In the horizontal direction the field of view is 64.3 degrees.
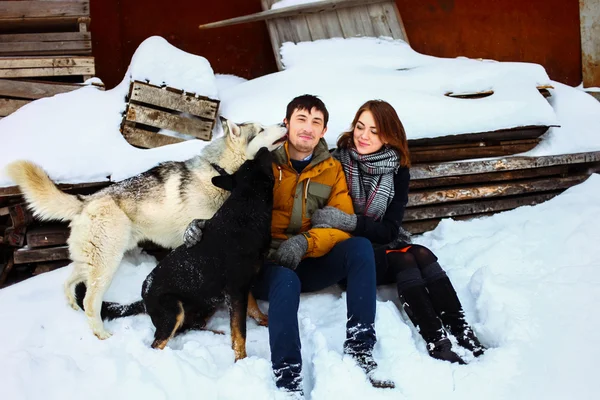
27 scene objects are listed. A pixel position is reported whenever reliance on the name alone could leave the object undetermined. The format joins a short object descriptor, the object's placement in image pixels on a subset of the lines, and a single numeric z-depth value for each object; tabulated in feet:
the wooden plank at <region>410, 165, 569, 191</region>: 15.78
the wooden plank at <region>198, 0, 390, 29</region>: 19.15
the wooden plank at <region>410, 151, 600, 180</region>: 15.57
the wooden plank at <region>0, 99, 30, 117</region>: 14.78
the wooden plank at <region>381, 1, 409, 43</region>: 20.24
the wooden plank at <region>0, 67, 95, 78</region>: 15.08
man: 8.64
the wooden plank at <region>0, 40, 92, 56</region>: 15.40
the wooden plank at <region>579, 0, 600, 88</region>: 22.93
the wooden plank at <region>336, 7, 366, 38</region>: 19.98
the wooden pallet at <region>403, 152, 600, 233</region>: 15.66
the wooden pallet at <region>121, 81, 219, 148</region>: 14.98
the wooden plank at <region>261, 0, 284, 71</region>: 19.01
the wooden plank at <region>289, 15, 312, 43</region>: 19.56
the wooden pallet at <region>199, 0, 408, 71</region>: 19.39
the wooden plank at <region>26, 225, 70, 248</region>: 12.91
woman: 9.73
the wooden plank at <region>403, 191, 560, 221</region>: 15.61
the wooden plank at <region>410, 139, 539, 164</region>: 15.85
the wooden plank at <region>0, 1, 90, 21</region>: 15.40
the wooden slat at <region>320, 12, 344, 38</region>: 19.93
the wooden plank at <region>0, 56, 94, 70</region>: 15.05
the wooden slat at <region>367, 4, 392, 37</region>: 20.17
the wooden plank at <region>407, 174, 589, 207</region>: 15.62
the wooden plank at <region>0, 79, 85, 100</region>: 14.82
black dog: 9.41
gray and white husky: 11.13
